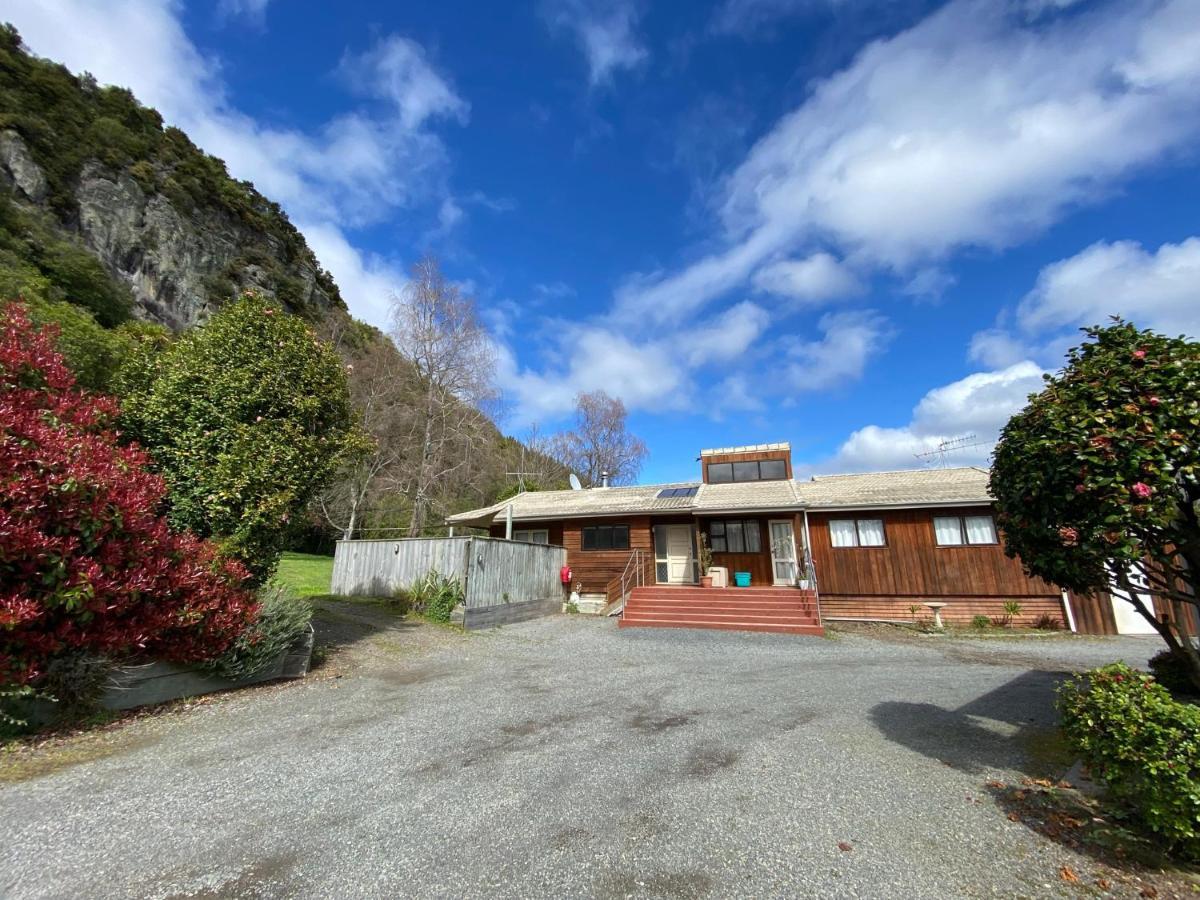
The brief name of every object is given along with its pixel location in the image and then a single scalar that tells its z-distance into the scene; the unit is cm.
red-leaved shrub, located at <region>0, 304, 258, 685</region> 433
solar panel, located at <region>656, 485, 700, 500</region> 1735
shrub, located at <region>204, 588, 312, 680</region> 615
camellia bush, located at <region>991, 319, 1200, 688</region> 322
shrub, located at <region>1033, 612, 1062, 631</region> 1270
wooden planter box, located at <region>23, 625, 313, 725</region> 474
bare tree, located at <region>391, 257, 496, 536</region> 2122
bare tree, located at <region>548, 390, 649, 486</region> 3566
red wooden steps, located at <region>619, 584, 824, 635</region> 1213
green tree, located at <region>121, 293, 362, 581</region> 671
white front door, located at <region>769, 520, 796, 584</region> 1510
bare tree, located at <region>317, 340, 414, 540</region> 2380
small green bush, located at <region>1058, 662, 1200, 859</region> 267
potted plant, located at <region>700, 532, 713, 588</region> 1557
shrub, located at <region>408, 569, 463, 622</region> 1176
